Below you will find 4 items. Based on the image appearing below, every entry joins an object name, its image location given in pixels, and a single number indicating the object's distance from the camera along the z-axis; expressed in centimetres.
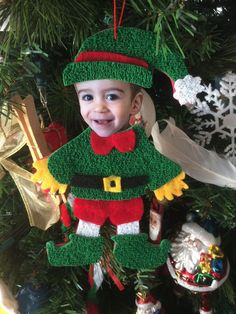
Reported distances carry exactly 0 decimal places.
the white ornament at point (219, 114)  54
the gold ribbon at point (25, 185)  57
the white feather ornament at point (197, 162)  53
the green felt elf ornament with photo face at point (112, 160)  47
